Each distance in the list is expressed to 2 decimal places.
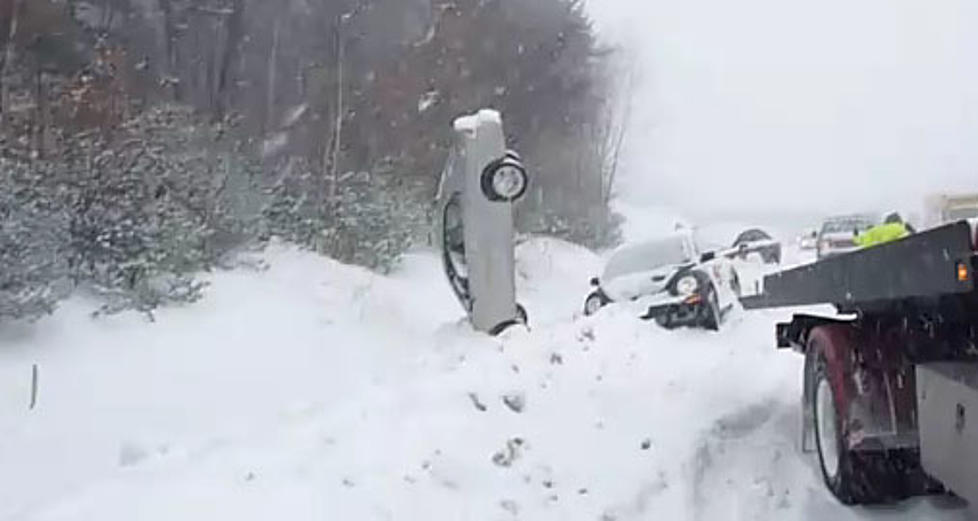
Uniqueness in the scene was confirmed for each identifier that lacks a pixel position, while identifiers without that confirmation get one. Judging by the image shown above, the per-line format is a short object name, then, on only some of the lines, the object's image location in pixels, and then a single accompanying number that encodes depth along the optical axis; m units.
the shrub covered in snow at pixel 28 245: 10.91
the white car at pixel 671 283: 15.34
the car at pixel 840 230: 22.63
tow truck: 4.17
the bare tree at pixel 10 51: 17.14
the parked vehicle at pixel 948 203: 10.40
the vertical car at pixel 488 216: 12.73
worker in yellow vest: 9.73
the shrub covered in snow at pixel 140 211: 12.80
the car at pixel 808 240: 28.67
